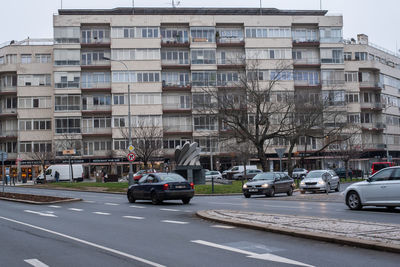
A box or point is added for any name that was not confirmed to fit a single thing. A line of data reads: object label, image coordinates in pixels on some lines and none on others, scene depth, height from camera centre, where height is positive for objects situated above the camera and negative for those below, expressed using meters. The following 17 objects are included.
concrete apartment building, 72.06 +14.10
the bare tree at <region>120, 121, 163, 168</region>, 57.34 +4.06
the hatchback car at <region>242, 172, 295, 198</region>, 27.81 -0.94
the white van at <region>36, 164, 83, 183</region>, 61.59 +0.13
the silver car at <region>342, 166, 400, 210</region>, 16.38 -0.88
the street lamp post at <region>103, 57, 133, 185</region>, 34.94 -0.42
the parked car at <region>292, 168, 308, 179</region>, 56.41 -0.65
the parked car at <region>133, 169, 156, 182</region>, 51.92 -0.34
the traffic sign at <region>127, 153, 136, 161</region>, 34.03 +1.03
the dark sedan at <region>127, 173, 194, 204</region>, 22.25 -0.76
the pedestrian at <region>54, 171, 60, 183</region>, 57.48 -0.09
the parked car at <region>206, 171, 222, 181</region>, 56.55 -0.56
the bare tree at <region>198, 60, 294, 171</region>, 39.75 +4.71
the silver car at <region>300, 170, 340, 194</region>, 30.69 -0.98
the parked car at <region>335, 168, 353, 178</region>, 56.22 -0.78
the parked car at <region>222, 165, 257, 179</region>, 60.31 -0.21
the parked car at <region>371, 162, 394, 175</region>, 46.97 -0.20
